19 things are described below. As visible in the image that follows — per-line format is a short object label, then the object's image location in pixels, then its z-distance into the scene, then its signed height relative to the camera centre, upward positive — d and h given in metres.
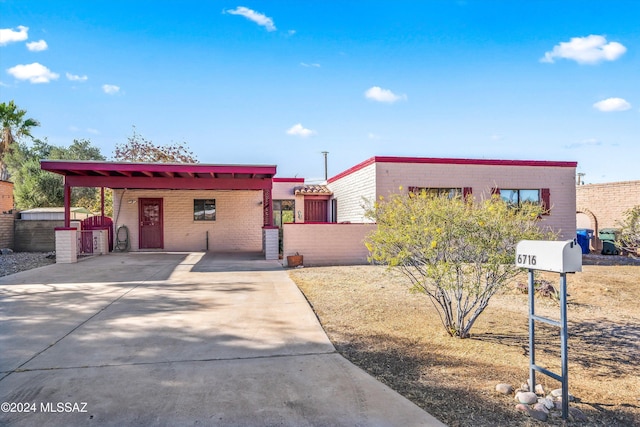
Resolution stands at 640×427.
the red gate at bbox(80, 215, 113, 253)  14.54 -0.22
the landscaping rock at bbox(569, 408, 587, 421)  2.85 -1.49
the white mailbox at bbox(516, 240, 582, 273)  2.85 -0.30
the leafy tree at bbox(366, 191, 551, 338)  4.40 -0.29
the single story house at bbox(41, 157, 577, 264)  12.36 +0.96
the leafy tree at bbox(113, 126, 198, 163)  26.52 +4.76
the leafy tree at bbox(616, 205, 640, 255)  8.84 -0.27
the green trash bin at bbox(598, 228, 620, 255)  16.89 -1.04
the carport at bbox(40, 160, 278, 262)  12.30 +0.90
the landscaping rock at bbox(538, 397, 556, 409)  2.96 -1.44
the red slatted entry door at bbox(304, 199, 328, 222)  19.30 +0.43
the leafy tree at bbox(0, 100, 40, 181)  18.61 +4.96
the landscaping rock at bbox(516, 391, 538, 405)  3.05 -1.44
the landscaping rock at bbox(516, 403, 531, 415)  2.92 -1.47
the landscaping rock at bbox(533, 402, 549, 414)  2.88 -1.45
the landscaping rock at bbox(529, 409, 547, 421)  2.81 -1.46
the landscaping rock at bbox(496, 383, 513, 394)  3.25 -1.45
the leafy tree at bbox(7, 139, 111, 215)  24.67 +2.50
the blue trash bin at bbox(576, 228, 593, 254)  17.64 -0.95
